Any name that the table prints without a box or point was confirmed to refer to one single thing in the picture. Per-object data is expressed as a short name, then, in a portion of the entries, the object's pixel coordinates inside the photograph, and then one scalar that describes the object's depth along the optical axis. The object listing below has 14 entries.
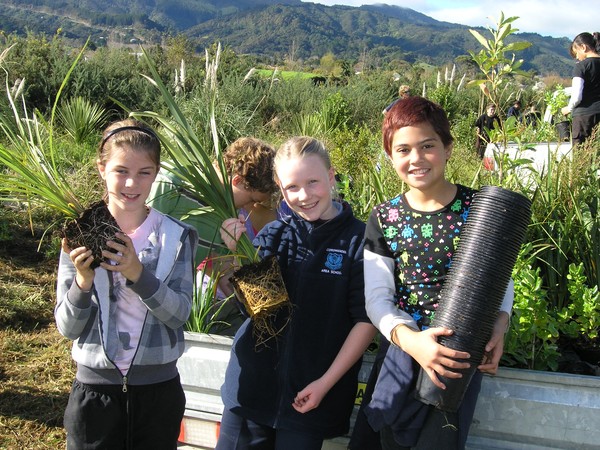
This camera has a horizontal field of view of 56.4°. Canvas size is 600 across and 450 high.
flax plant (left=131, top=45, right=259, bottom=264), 2.37
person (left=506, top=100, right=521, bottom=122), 10.34
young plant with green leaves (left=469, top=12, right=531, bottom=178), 2.20
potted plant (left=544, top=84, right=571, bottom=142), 4.86
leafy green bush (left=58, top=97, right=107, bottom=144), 8.88
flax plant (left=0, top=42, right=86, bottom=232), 2.24
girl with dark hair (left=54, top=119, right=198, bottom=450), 1.94
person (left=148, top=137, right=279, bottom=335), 2.74
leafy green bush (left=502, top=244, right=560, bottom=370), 2.22
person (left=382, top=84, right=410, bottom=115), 7.54
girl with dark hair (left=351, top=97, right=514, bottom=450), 1.75
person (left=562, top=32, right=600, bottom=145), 5.99
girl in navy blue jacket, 1.96
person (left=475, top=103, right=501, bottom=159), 7.11
